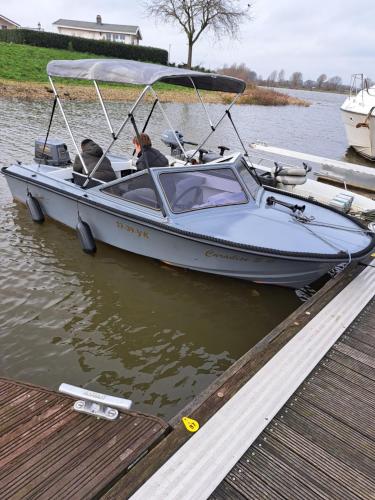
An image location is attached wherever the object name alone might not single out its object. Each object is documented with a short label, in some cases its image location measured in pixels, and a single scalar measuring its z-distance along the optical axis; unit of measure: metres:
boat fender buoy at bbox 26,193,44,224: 6.29
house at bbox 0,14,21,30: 60.33
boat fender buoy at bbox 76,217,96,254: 5.43
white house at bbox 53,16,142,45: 62.56
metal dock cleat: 2.48
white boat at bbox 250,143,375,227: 7.27
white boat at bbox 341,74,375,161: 14.24
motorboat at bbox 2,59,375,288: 4.42
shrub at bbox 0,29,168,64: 32.06
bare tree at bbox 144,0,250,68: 34.50
